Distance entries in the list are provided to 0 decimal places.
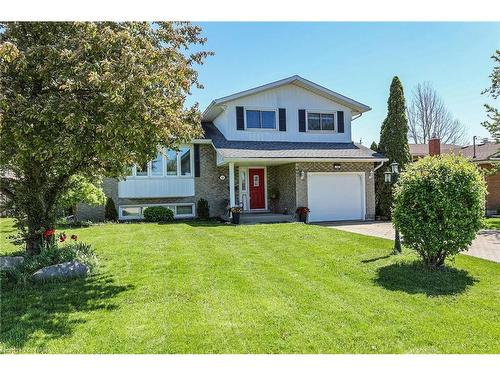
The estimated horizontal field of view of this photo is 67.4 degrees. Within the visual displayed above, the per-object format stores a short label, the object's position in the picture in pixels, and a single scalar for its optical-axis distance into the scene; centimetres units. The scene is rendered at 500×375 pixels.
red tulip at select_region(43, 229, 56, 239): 742
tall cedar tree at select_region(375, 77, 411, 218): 1761
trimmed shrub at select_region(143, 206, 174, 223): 1627
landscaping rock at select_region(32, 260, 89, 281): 658
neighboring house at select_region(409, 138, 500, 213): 2239
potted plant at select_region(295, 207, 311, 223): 1547
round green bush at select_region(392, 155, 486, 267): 705
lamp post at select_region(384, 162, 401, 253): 886
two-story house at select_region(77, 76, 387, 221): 1636
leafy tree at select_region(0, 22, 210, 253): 552
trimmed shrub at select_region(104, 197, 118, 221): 1619
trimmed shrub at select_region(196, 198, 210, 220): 1700
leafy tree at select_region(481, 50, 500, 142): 1698
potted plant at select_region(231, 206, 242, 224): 1454
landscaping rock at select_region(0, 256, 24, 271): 689
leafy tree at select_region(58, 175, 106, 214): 1353
